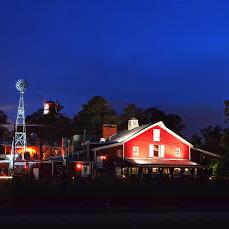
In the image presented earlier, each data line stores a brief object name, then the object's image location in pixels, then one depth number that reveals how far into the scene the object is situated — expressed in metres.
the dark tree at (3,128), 113.68
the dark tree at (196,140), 85.22
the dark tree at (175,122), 112.62
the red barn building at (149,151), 63.69
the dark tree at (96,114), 98.06
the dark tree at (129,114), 99.94
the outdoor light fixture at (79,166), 65.62
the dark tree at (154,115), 111.88
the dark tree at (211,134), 82.19
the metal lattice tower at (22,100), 79.38
